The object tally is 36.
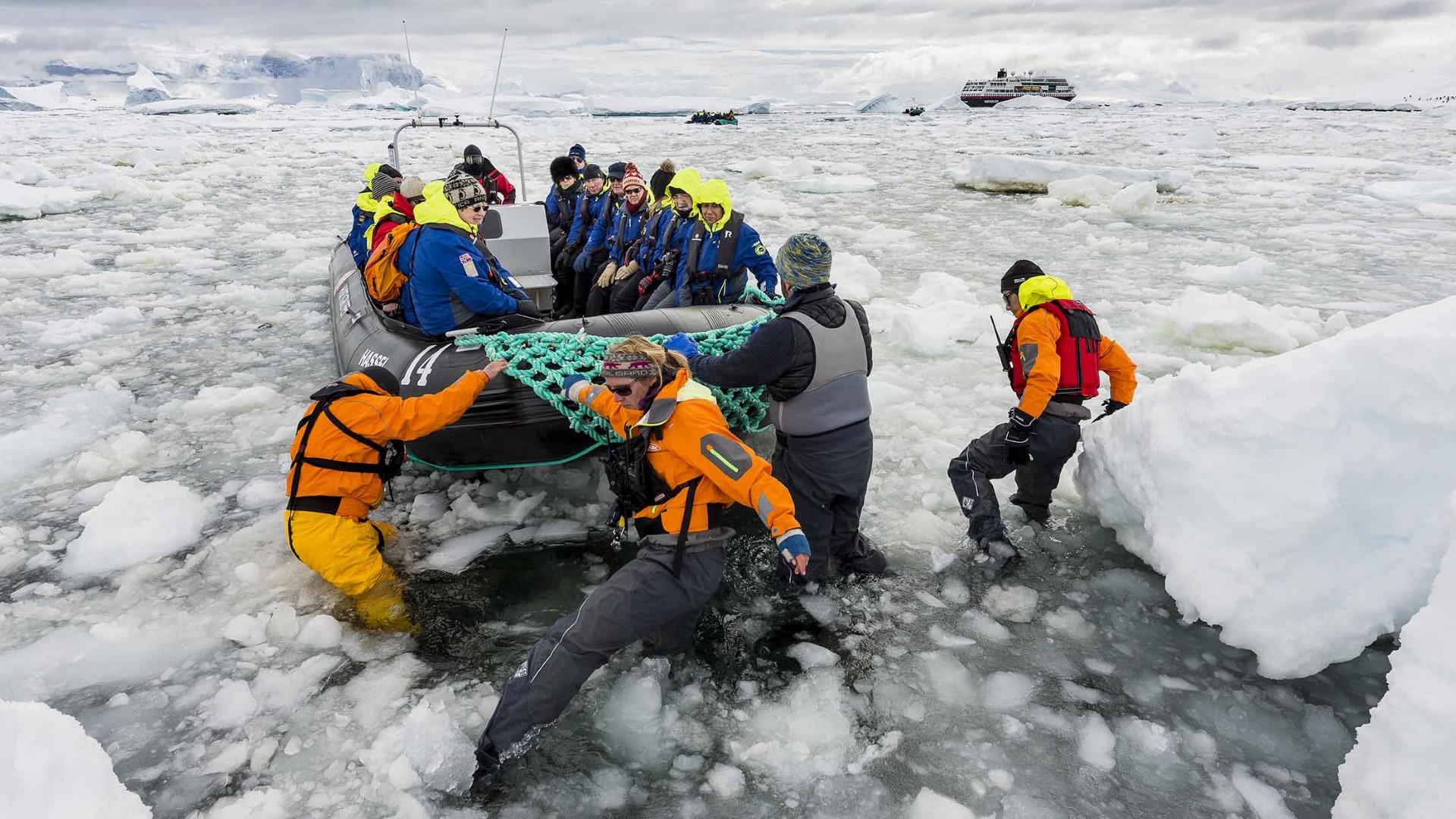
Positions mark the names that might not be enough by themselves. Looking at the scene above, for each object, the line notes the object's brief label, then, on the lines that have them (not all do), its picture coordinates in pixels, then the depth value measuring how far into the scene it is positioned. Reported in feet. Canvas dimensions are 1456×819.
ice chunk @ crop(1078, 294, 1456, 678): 8.19
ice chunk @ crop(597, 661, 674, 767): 8.32
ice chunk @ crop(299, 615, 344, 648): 9.75
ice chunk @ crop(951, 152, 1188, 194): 45.96
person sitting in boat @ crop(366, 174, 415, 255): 15.60
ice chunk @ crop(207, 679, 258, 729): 8.67
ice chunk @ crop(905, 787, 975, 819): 7.50
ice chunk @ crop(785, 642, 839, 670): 9.46
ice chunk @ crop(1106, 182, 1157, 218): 37.19
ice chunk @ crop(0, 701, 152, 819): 5.82
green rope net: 11.84
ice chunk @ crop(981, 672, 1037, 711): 8.89
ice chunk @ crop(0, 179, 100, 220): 40.01
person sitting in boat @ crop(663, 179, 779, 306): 15.78
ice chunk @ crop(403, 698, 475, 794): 7.92
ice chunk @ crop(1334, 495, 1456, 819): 5.88
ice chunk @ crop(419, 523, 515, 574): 11.34
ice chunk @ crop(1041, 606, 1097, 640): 9.95
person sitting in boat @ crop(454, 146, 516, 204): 22.86
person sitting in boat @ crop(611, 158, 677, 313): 18.21
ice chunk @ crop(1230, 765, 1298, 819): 7.47
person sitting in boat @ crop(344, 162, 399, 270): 19.79
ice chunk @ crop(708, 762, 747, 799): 7.84
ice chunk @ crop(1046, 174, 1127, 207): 41.70
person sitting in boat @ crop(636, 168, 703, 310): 16.56
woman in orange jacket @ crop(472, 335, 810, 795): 7.77
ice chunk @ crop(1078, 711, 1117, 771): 8.12
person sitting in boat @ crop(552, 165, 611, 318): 21.50
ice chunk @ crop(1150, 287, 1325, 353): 19.49
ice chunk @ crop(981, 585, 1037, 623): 10.32
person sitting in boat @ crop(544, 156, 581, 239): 22.62
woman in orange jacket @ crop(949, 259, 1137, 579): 10.34
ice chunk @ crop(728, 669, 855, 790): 8.09
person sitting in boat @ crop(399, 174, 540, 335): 12.24
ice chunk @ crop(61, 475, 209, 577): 11.44
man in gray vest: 9.31
